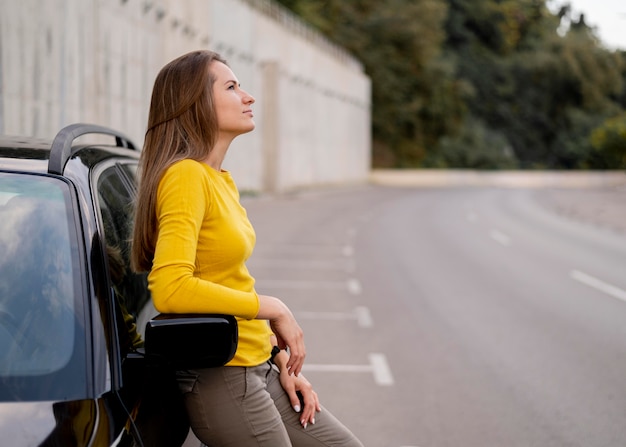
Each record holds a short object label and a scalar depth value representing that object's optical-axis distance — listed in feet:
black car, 6.85
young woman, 7.57
